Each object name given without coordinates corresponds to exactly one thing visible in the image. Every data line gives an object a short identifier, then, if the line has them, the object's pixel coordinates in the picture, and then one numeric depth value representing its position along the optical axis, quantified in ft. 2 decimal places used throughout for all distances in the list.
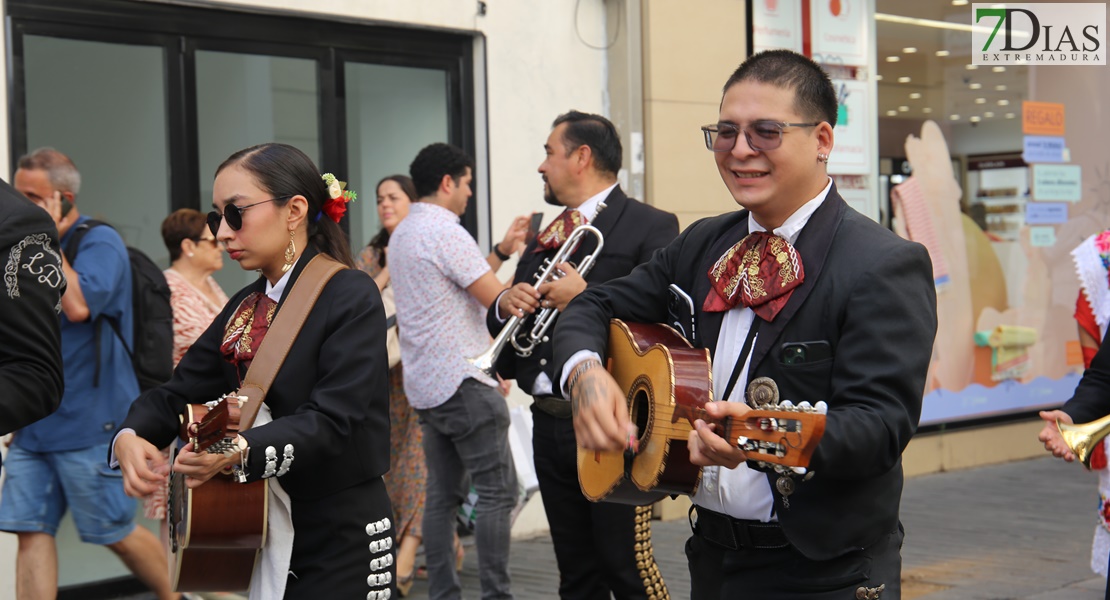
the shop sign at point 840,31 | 32.50
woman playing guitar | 10.98
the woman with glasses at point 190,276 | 21.34
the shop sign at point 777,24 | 31.08
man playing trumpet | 16.40
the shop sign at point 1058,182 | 37.45
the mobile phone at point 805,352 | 9.38
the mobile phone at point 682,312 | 10.69
